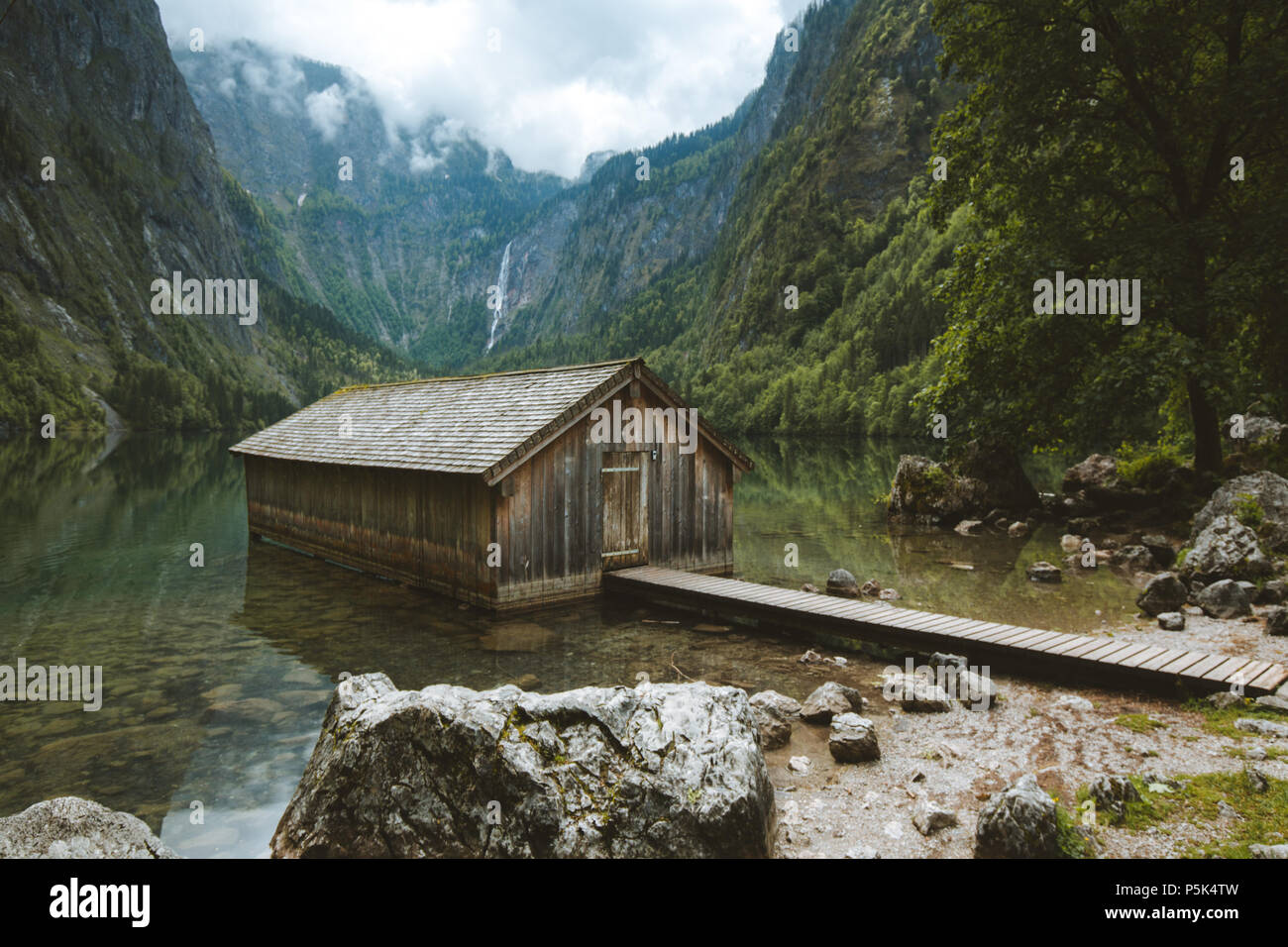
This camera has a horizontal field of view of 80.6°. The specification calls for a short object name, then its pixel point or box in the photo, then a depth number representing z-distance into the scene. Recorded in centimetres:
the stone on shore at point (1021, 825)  538
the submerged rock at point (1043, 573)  1719
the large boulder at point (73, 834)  483
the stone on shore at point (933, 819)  611
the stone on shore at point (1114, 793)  596
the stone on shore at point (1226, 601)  1273
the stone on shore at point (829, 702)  903
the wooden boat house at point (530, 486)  1480
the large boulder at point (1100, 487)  2358
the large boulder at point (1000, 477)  2612
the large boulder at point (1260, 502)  1549
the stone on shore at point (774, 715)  833
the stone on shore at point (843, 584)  1623
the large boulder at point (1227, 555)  1412
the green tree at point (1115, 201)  1817
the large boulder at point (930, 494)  2642
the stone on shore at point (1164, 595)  1360
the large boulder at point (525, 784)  552
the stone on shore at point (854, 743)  782
